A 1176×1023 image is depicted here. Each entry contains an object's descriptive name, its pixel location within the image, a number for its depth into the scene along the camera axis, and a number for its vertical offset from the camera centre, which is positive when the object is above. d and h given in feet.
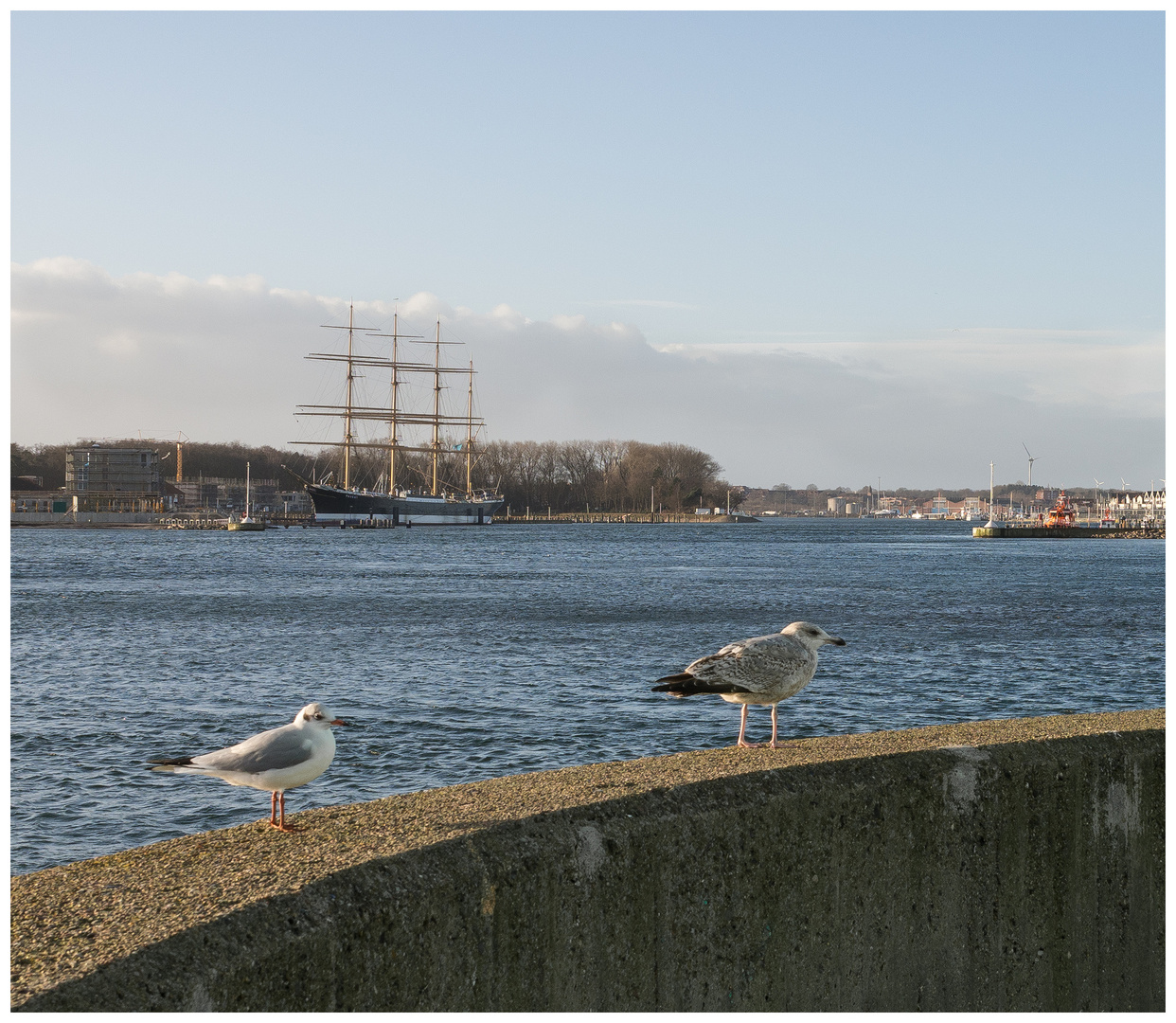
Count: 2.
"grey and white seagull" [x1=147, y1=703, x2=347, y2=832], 16.24 -3.70
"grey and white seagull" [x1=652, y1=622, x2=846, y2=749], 19.38 -2.81
